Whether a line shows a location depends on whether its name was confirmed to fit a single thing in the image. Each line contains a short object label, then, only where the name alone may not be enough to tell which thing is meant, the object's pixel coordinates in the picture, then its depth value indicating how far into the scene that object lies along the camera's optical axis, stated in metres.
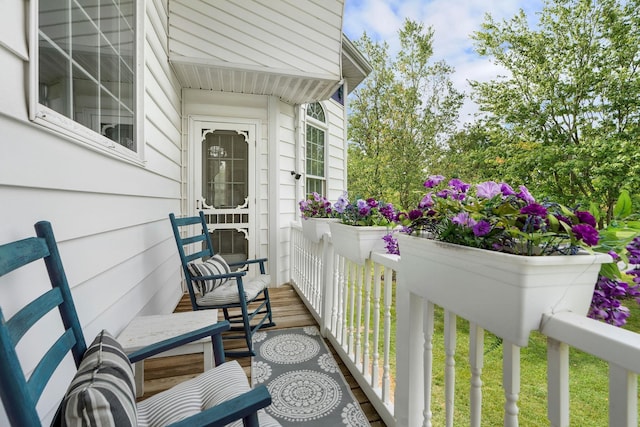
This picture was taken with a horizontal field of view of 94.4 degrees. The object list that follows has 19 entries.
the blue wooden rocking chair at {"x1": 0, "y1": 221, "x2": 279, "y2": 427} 0.55
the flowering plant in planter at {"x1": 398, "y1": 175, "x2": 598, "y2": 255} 0.64
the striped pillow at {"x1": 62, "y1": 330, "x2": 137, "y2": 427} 0.56
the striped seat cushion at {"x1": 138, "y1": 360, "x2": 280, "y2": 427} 0.98
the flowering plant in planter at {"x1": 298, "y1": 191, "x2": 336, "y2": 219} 2.94
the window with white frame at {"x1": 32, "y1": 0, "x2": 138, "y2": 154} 1.01
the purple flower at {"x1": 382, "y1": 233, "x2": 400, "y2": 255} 1.57
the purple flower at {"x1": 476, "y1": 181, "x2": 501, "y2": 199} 0.81
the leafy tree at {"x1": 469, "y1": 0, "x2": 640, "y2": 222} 5.14
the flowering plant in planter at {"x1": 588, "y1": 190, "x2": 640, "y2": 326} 0.65
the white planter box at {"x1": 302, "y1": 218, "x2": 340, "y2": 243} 2.70
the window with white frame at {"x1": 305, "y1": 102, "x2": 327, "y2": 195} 4.66
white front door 3.78
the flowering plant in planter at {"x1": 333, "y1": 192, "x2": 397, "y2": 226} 1.78
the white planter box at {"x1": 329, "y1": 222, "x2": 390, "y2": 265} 1.67
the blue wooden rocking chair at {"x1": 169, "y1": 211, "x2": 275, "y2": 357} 2.26
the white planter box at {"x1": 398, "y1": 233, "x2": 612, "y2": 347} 0.60
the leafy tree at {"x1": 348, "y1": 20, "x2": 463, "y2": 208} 9.21
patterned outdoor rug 1.63
